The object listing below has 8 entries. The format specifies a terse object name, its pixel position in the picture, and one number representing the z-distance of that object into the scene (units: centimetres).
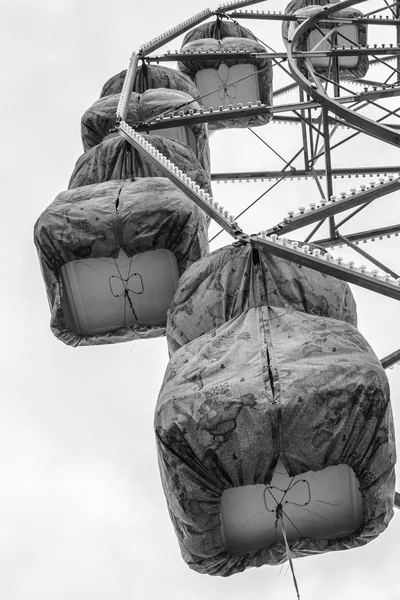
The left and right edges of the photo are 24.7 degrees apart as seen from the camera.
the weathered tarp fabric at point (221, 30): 2288
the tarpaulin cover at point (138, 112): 1427
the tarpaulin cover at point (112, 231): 980
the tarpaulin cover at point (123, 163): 1174
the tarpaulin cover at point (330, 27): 2233
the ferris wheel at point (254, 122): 779
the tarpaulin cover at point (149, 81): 1692
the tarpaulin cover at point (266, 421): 632
